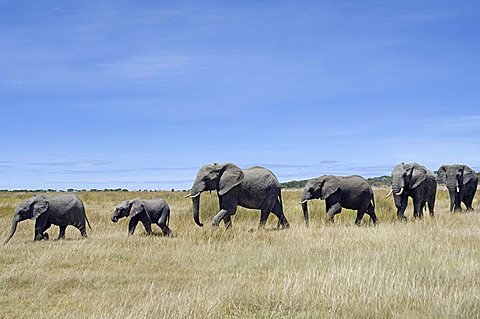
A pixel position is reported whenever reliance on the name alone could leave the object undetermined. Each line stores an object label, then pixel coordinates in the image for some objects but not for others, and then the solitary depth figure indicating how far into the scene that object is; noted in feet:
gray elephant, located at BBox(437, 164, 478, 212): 77.25
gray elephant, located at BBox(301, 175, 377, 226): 63.21
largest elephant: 52.85
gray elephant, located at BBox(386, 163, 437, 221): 64.80
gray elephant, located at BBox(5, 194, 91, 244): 49.44
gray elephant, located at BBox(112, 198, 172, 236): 52.54
